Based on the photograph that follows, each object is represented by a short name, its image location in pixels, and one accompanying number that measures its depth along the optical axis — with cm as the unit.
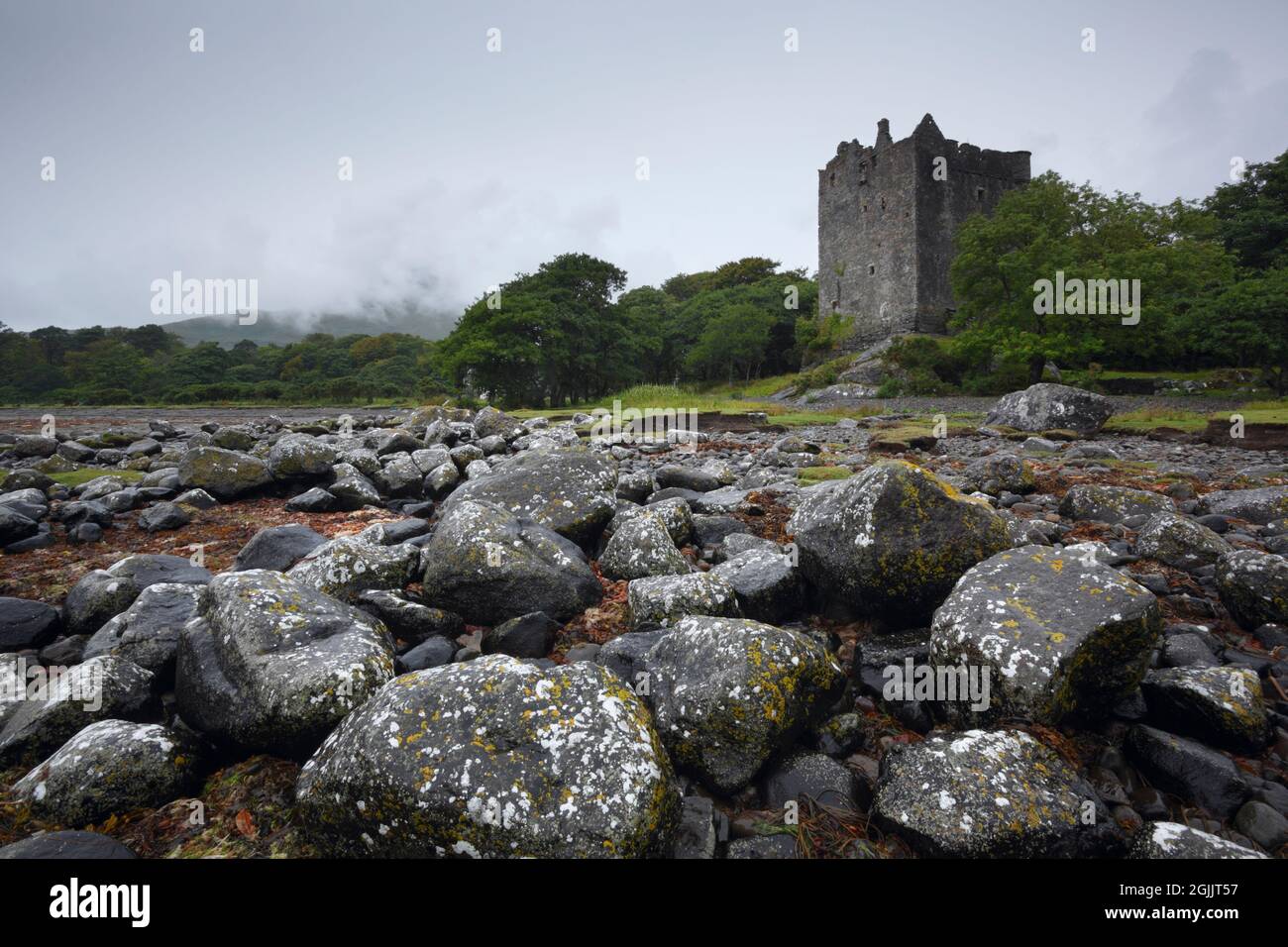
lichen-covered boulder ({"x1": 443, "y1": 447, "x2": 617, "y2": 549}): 742
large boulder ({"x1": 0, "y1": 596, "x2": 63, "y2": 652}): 550
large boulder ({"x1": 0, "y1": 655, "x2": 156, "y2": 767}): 395
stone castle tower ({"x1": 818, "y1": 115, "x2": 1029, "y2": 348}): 5103
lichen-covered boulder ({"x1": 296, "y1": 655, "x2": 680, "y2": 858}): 285
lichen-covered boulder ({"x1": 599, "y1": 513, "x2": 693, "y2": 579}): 646
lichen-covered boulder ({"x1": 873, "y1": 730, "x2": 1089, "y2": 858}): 301
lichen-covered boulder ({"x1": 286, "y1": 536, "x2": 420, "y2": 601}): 584
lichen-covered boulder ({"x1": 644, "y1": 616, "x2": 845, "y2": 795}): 369
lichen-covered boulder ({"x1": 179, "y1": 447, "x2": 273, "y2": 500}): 1091
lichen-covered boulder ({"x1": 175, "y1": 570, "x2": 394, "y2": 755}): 376
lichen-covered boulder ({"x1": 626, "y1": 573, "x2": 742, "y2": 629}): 522
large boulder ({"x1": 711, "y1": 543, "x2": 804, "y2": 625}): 548
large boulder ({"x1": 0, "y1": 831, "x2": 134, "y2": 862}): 290
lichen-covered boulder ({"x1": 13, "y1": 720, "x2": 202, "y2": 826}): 340
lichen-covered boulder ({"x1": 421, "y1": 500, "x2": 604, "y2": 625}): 559
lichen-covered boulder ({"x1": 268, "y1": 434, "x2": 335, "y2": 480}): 1128
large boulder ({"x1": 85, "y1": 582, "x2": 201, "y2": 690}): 470
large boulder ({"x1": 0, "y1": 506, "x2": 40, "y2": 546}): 866
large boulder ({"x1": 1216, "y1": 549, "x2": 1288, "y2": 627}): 480
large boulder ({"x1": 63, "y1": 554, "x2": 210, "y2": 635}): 586
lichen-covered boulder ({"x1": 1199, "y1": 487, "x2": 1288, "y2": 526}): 738
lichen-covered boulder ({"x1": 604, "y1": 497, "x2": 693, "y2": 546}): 739
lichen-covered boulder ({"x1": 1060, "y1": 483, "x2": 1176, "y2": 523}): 764
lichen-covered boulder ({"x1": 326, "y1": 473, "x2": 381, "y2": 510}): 1052
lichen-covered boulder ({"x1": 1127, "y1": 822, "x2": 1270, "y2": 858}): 277
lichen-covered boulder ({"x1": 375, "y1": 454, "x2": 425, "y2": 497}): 1123
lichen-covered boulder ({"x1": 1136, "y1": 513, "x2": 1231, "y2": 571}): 597
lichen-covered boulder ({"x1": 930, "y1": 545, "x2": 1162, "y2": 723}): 364
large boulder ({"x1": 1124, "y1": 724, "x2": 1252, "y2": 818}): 329
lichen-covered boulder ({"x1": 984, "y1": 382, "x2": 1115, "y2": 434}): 2016
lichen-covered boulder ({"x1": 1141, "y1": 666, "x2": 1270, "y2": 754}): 360
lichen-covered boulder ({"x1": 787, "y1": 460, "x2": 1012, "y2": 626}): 489
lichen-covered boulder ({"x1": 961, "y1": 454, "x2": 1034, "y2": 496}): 959
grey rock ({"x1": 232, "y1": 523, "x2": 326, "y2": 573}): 702
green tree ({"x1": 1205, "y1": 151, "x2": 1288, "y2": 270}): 4453
